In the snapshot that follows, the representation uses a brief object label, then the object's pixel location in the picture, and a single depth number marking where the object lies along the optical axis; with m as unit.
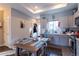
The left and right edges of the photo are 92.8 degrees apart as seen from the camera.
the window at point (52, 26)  2.76
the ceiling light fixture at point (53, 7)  2.37
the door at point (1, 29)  2.67
